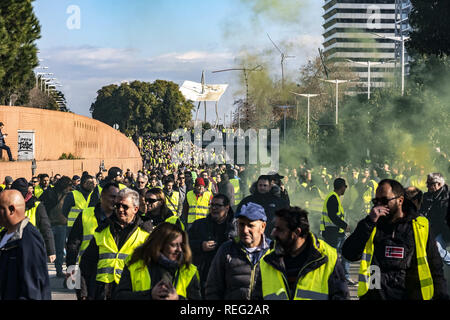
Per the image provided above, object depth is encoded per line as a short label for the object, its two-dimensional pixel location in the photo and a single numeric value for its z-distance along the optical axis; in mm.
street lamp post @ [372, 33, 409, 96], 35325
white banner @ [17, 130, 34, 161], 30497
